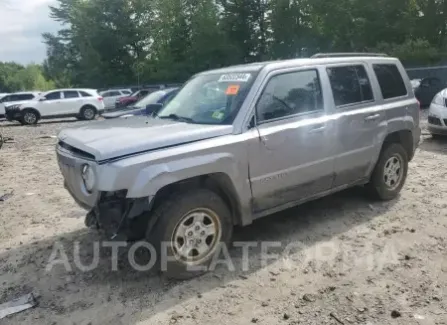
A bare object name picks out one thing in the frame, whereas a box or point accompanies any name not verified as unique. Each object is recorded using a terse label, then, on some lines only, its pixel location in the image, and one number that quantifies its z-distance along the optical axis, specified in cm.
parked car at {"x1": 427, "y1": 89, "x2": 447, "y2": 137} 933
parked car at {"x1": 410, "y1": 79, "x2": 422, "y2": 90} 1792
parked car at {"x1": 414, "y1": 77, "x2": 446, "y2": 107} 1728
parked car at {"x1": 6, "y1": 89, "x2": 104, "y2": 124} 2136
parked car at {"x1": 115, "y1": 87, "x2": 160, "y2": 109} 2890
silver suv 348
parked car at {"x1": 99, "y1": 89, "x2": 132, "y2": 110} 3077
